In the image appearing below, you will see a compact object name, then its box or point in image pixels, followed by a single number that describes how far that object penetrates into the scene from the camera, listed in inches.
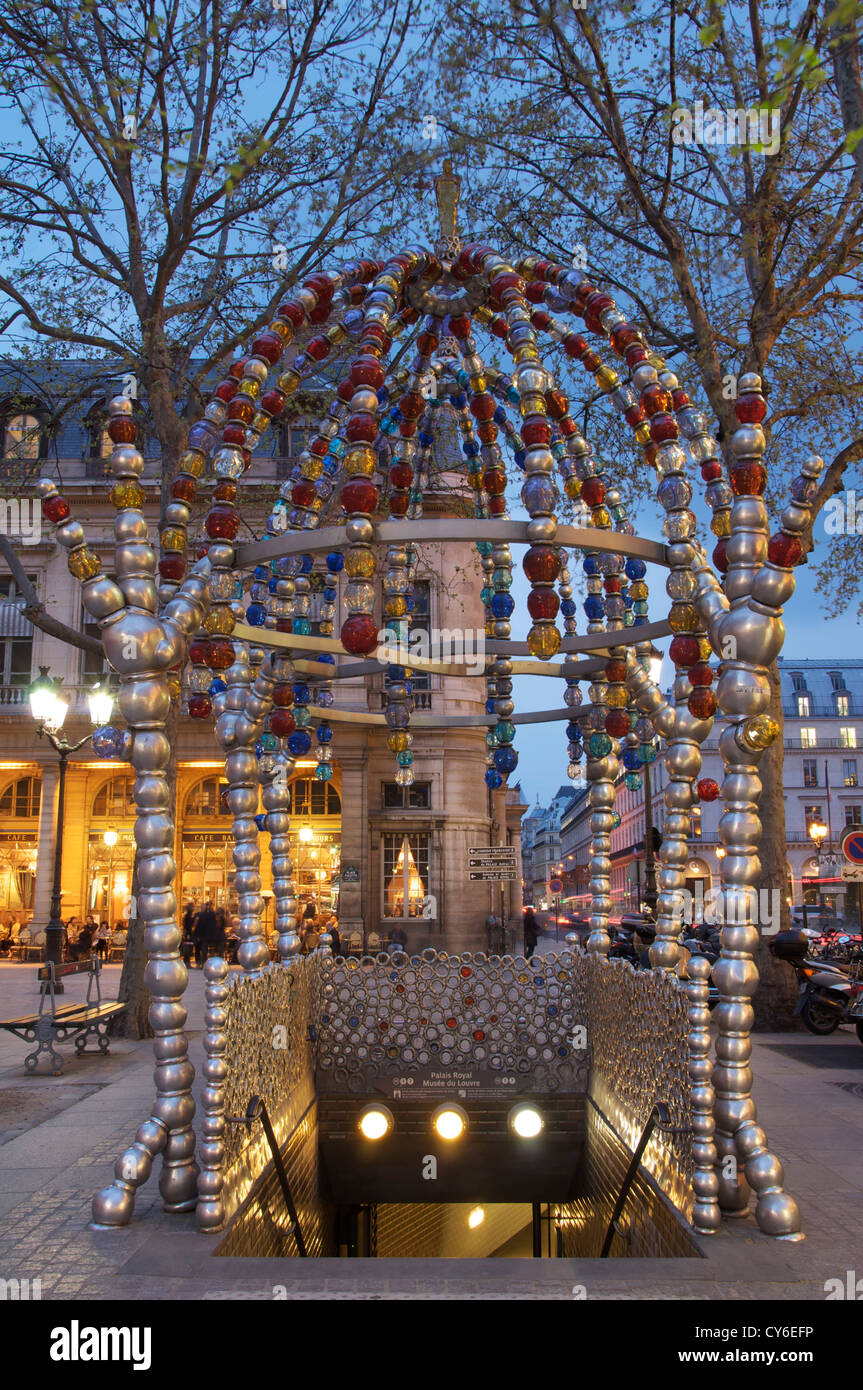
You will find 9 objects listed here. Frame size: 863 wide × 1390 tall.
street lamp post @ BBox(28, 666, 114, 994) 547.2
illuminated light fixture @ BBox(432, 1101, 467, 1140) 306.5
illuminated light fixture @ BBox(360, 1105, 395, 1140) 306.3
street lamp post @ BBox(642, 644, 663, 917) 712.0
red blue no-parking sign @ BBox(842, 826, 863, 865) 527.5
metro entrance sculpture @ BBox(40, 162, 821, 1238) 201.6
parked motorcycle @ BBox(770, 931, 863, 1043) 507.2
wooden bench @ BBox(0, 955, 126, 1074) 399.5
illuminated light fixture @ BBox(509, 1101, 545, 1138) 307.3
